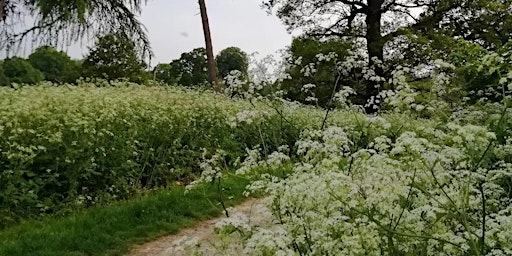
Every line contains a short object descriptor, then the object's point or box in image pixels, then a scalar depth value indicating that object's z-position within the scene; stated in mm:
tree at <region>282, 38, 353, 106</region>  17438
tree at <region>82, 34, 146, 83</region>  22811
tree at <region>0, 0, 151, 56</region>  12039
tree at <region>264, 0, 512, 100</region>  19172
